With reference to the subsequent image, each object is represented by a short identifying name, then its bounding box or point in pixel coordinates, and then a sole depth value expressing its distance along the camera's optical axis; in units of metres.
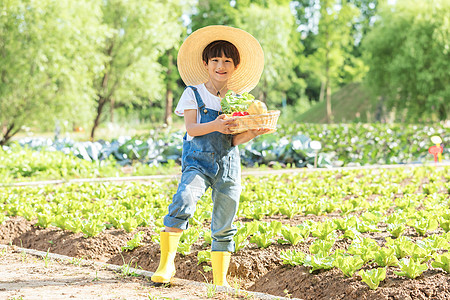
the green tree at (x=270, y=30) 32.62
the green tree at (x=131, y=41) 21.95
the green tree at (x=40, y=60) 15.20
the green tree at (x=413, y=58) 26.48
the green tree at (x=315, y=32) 43.56
